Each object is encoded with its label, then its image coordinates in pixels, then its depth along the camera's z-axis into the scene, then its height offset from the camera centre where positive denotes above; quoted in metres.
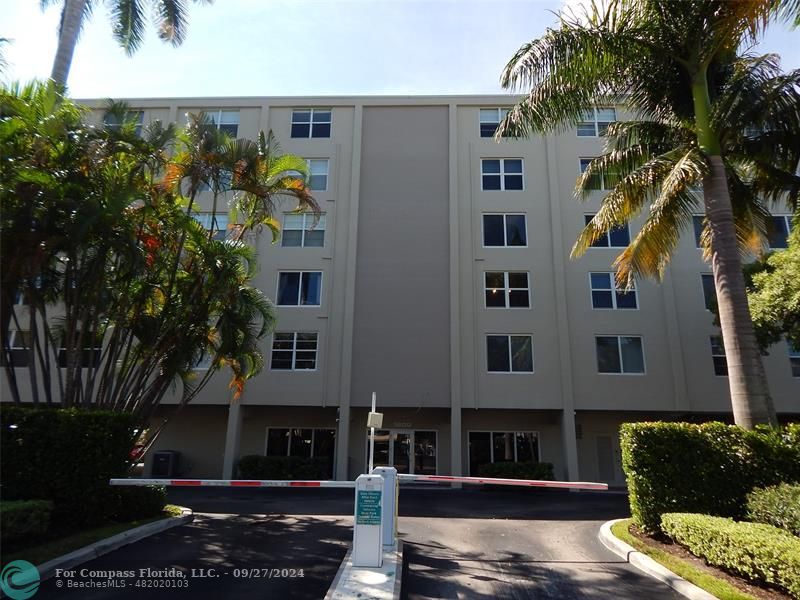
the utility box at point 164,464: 20.69 -0.77
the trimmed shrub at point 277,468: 20.14 -0.78
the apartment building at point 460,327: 20.33 +4.84
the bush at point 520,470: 19.48 -0.66
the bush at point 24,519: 7.27 -1.09
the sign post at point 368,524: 6.65 -0.94
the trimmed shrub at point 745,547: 5.63 -1.06
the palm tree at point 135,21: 13.98 +11.12
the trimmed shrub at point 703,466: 8.19 -0.15
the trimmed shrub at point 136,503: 9.64 -1.10
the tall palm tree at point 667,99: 9.22 +7.37
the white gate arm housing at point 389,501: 7.62 -0.74
